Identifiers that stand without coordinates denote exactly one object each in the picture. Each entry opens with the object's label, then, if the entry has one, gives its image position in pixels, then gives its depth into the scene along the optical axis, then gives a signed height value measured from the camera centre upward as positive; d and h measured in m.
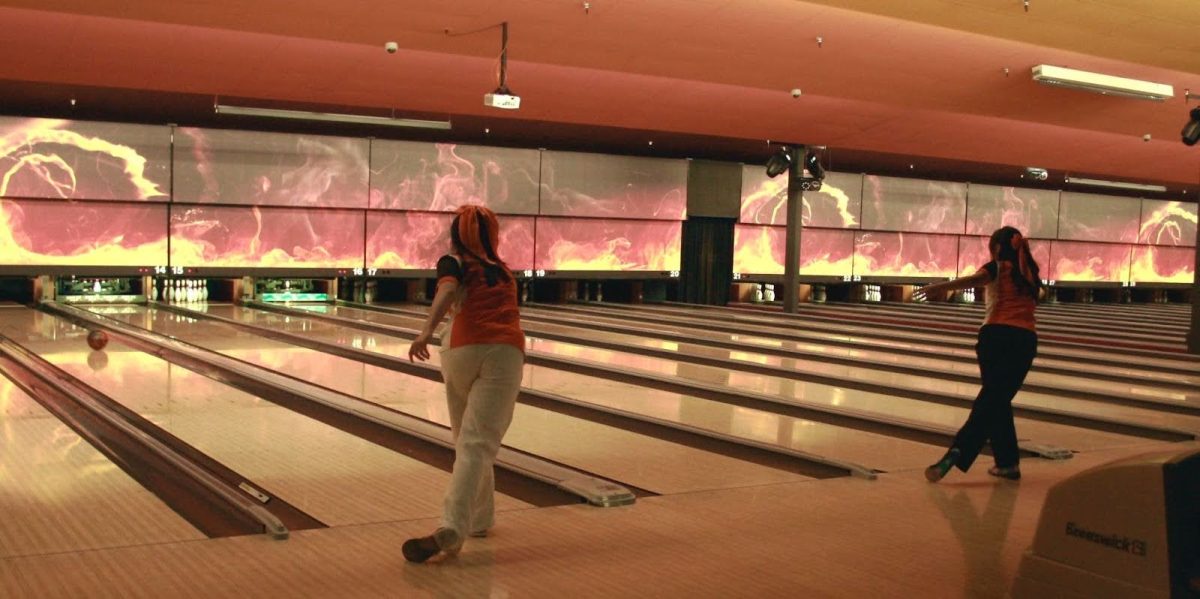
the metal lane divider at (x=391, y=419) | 3.99 -0.81
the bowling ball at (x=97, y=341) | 7.85 -0.70
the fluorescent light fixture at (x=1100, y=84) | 9.36 +1.70
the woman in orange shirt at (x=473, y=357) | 3.09 -0.29
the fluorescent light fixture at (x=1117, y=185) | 16.89 +1.52
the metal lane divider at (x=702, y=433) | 4.59 -0.82
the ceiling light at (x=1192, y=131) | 10.06 +1.40
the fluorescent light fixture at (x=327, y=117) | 11.26 +1.43
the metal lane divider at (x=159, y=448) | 3.43 -0.84
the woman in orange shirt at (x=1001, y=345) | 4.35 -0.27
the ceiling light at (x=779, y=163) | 14.47 +1.38
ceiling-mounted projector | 8.86 +1.27
